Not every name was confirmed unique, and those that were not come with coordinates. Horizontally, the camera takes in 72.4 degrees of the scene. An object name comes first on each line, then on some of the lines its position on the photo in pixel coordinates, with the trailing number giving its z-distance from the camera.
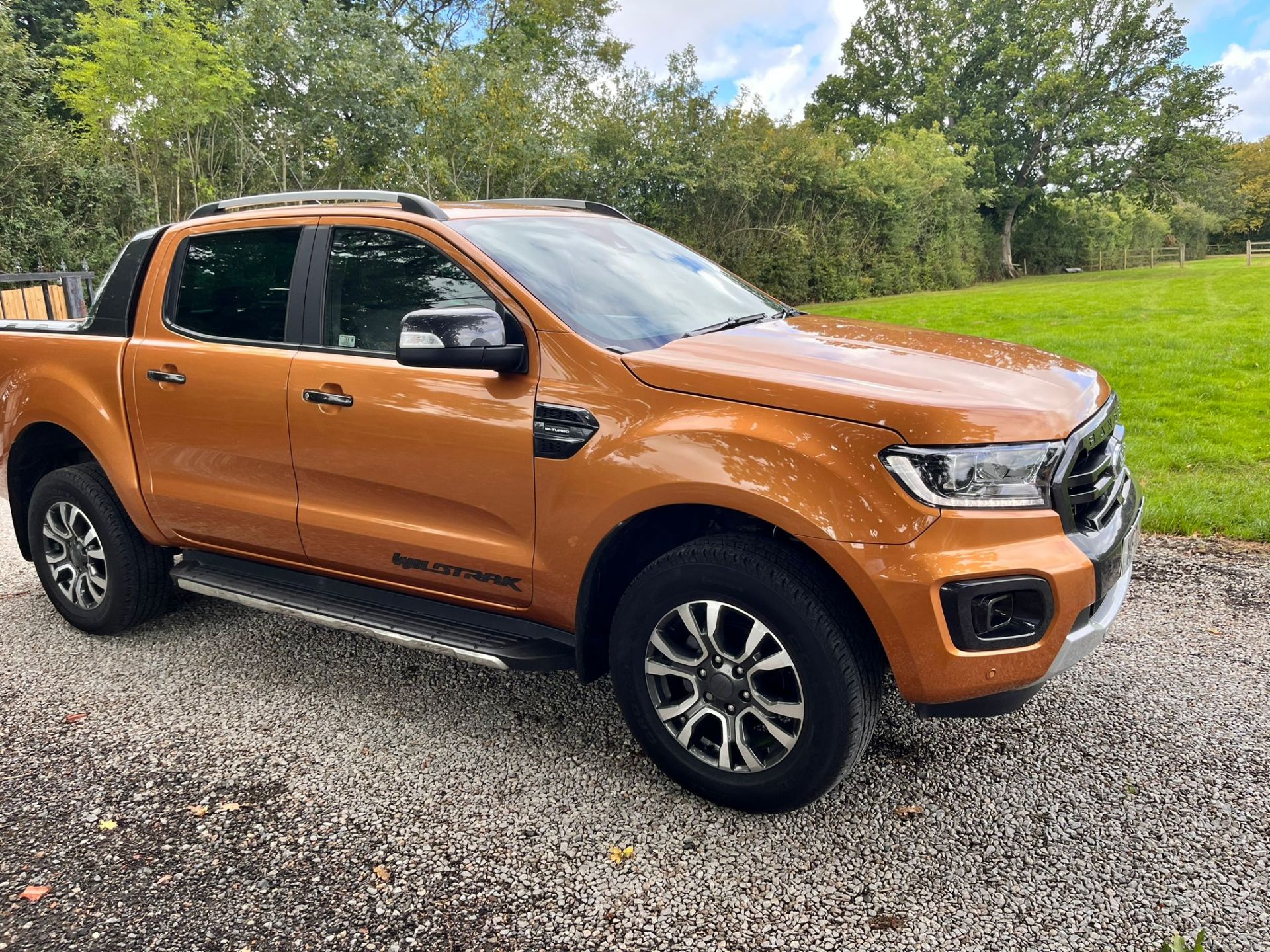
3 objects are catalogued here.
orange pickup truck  2.34
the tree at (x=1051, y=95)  40.22
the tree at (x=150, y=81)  15.38
